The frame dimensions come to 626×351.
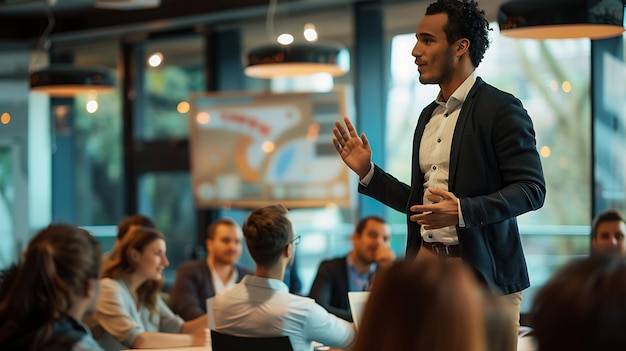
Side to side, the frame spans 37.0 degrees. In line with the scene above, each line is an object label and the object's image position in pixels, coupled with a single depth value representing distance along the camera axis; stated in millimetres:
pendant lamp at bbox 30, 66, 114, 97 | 7180
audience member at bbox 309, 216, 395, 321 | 5266
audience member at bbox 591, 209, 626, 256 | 5012
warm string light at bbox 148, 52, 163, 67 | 8945
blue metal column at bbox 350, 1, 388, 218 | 7332
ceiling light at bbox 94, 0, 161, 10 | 5649
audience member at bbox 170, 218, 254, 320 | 5383
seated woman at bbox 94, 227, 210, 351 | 4188
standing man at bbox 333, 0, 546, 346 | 2406
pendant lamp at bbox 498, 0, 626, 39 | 4121
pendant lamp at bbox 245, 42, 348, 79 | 5852
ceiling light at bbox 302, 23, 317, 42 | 7023
